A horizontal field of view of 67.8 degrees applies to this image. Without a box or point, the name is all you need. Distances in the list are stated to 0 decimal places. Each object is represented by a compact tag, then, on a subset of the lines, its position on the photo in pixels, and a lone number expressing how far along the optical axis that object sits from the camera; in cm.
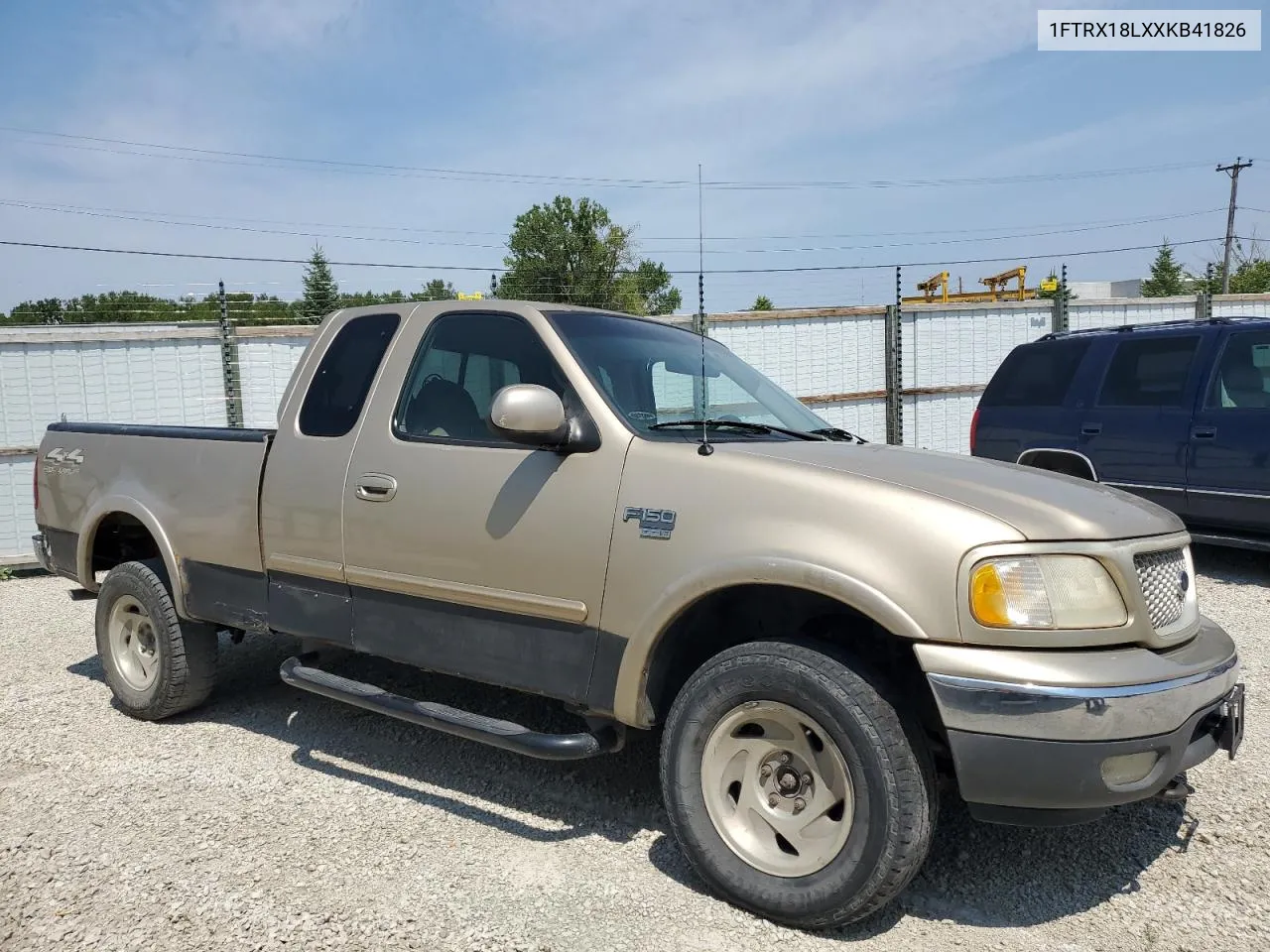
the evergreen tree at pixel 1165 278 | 5444
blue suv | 709
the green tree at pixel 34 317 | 2835
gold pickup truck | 264
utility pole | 4925
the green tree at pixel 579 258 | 3319
